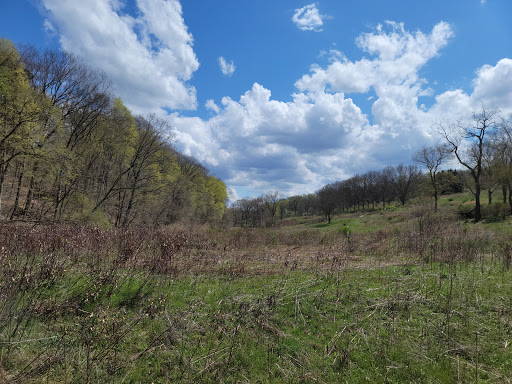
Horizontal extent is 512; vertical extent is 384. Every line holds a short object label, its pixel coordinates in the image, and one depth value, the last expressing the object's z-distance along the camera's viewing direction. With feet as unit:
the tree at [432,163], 130.11
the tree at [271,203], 275.39
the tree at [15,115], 46.50
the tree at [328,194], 147.23
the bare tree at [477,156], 80.79
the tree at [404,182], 235.20
